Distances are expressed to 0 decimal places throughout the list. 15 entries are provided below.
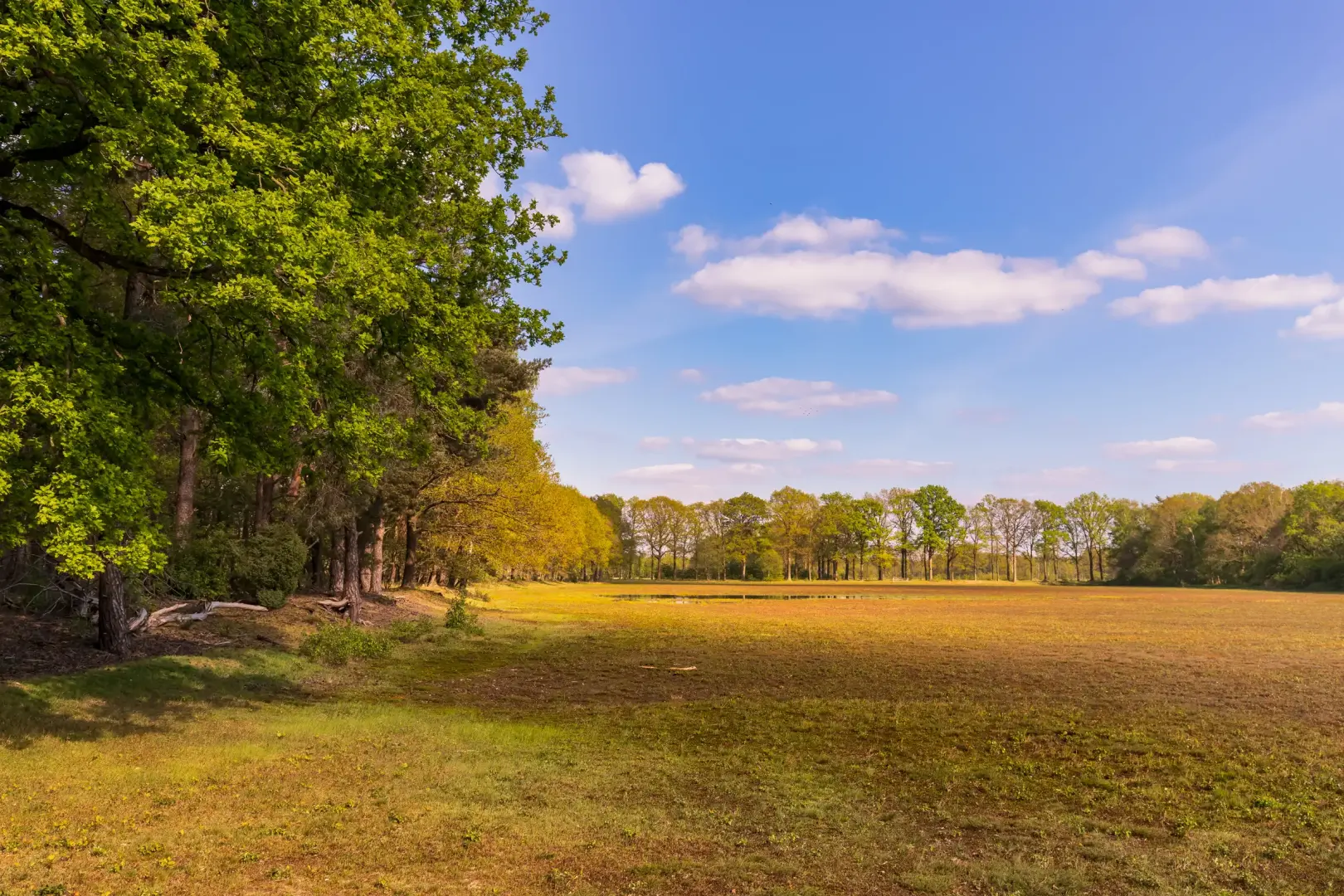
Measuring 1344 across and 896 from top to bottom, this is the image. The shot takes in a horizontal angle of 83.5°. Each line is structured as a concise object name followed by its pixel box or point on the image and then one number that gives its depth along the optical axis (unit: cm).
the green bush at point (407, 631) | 2658
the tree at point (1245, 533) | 10588
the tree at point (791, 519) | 13538
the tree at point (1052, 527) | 14262
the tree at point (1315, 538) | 8950
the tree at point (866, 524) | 13688
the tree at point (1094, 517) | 14200
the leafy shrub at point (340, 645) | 2064
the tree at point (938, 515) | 14312
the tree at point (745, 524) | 13688
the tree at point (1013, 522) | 14588
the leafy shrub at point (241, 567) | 2278
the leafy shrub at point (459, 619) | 2988
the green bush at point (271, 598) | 2444
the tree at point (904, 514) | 14475
